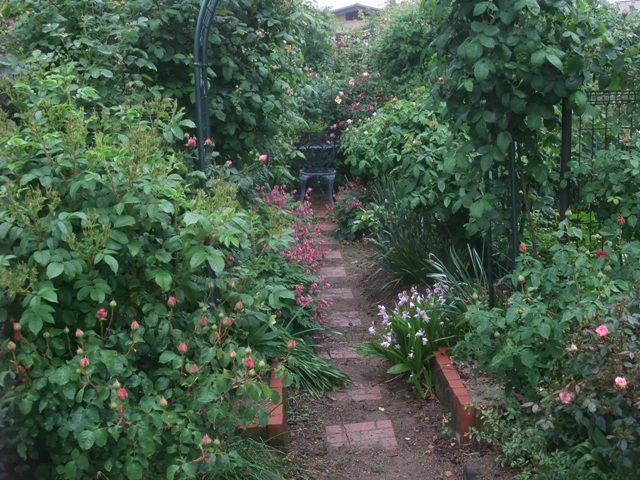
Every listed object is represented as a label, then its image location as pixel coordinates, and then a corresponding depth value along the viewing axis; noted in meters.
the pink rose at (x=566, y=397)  2.76
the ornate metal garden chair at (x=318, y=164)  9.88
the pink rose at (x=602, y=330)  2.71
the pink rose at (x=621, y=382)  2.58
